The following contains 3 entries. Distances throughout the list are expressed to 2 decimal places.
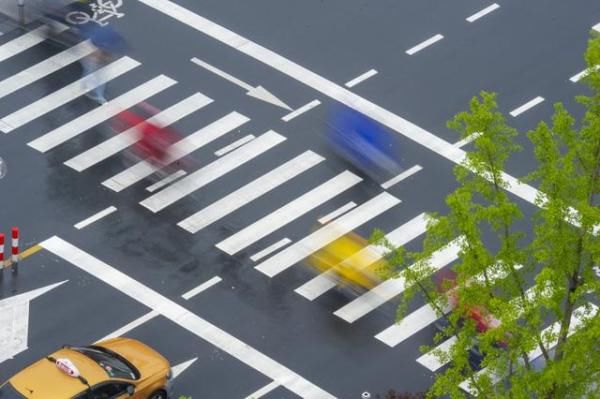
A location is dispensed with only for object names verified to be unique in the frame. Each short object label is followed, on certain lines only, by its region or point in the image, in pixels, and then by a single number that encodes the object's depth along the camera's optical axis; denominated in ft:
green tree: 112.37
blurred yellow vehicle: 147.54
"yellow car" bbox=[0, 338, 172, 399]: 129.39
